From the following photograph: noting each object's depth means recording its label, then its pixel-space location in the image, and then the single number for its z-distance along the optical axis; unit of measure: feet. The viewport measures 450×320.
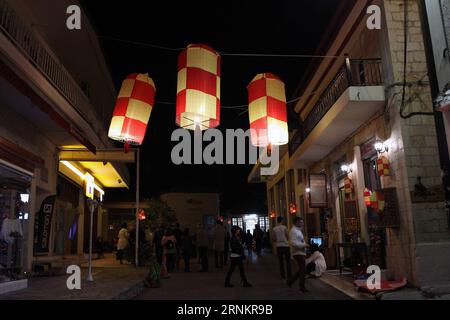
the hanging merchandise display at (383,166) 31.24
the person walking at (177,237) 52.31
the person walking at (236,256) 33.95
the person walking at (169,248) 47.62
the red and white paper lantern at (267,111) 30.91
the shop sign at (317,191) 48.74
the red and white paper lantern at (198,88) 26.99
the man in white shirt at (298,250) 31.24
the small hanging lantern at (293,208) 65.16
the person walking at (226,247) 59.47
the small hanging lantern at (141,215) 82.60
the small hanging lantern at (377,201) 30.19
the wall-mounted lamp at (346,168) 40.93
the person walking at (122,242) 60.34
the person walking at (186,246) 49.21
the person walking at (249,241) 92.84
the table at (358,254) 34.13
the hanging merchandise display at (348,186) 40.32
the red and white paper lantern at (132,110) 31.37
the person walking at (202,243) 50.79
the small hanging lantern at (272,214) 86.61
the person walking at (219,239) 50.59
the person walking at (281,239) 37.88
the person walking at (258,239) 78.95
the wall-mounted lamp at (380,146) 31.96
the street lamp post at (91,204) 37.05
